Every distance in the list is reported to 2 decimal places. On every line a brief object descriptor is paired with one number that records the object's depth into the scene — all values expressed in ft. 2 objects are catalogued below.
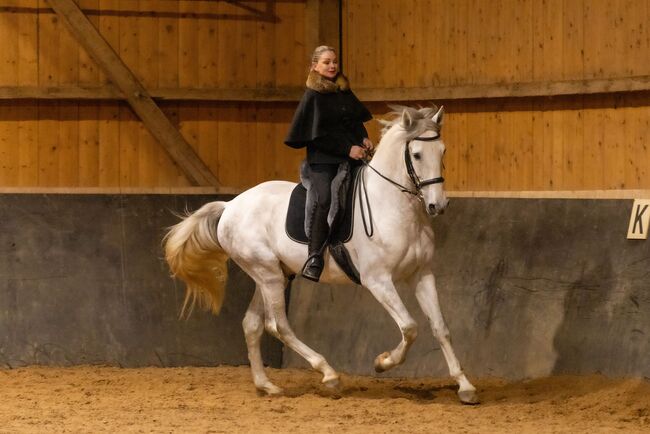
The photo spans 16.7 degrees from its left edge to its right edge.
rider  51.01
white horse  48.23
